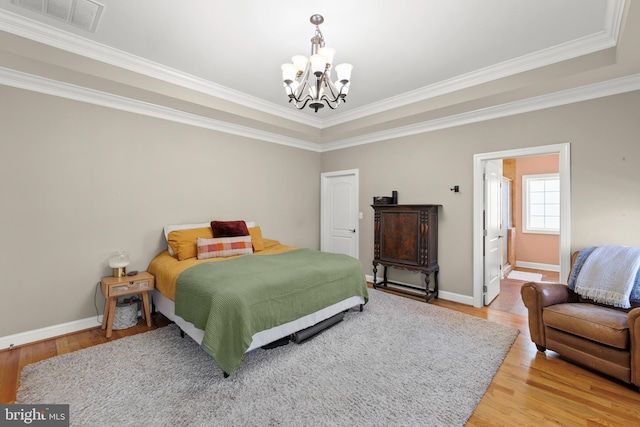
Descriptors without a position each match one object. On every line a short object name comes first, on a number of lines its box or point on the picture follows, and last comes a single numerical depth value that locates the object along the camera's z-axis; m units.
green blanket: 2.17
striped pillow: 3.39
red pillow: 3.77
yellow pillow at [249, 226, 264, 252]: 4.05
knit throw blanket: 2.35
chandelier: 2.23
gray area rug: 1.84
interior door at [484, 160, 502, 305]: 3.87
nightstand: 2.93
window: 6.01
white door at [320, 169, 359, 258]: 5.21
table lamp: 3.13
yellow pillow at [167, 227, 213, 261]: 3.36
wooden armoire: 4.01
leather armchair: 2.06
